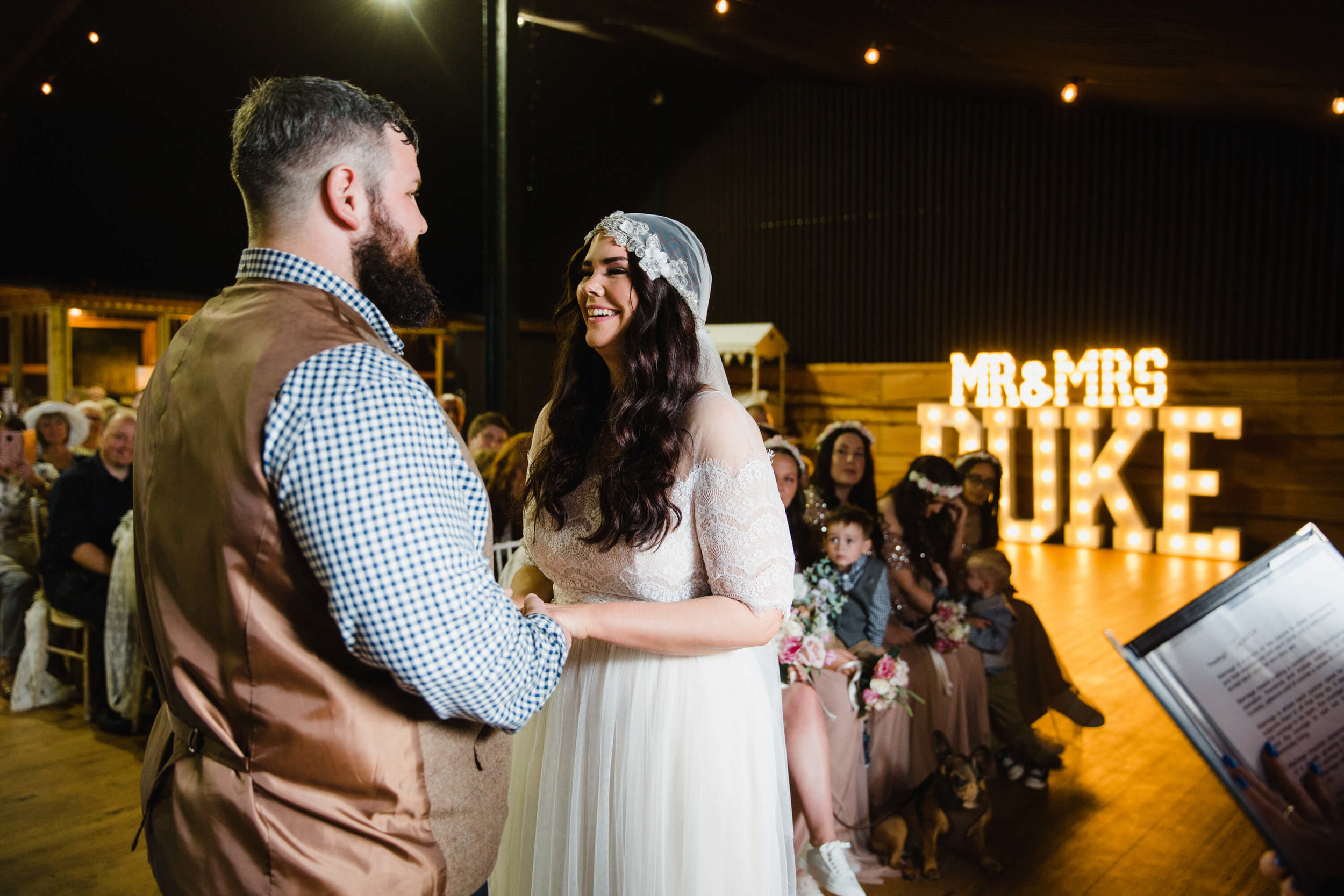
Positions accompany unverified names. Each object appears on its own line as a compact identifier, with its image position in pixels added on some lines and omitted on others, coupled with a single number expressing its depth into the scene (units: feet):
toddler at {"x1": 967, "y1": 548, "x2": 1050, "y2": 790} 11.78
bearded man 3.23
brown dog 9.43
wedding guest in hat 17.61
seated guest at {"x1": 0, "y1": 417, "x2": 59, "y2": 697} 15.51
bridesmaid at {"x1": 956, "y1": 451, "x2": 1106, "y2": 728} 12.96
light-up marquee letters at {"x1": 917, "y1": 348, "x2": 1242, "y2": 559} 28.22
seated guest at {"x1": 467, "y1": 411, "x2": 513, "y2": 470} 16.55
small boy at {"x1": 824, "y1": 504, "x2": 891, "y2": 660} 10.49
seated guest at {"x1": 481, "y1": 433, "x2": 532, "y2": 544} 11.99
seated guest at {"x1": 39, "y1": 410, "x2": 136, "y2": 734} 13.69
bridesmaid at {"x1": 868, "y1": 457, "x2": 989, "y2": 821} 10.39
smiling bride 5.19
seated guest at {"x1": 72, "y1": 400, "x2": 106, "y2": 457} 18.85
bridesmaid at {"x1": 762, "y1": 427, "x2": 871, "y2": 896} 8.54
